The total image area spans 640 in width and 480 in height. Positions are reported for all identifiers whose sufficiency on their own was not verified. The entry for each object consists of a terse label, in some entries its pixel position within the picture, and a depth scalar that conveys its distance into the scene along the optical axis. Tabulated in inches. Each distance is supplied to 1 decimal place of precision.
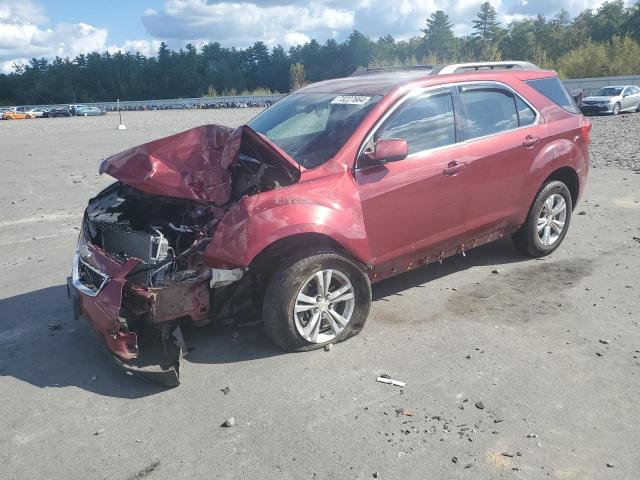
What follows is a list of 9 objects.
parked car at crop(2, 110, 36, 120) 2299.5
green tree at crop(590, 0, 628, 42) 3127.5
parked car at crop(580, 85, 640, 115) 1138.7
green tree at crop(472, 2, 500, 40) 4296.3
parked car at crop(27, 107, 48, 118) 2416.3
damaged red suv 152.6
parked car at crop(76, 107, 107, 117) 2390.0
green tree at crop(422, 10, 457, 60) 4542.3
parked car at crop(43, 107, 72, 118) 2418.8
